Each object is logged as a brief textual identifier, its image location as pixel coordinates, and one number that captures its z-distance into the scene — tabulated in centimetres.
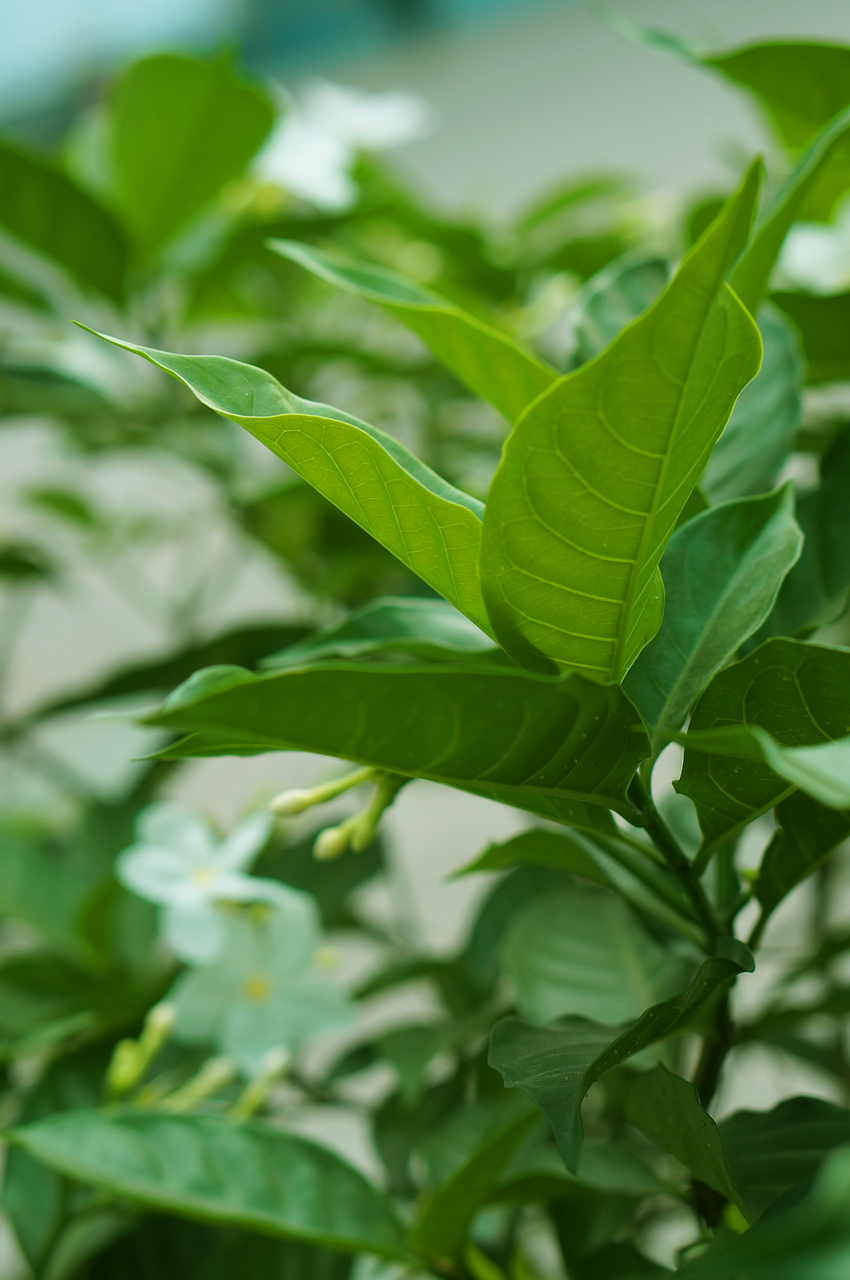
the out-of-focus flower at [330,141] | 126
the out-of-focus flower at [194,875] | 90
